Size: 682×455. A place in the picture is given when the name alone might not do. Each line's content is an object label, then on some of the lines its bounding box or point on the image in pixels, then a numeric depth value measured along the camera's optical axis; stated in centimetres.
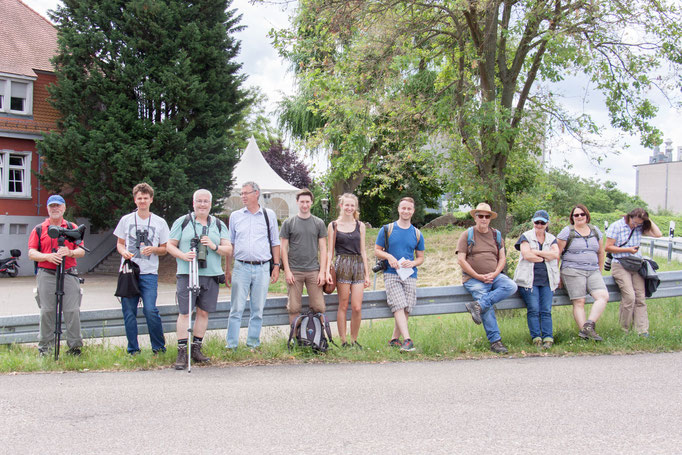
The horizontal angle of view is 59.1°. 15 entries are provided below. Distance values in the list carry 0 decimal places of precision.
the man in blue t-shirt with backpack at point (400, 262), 750
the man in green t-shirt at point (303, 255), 728
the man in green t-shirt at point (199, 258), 669
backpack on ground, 701
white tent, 2830
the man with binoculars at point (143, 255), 686
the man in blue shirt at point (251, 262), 700
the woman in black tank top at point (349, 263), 738
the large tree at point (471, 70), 1091
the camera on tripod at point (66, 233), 661
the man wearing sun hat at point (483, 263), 755
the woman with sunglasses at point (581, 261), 798
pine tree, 2111
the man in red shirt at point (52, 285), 681
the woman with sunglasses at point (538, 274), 771
